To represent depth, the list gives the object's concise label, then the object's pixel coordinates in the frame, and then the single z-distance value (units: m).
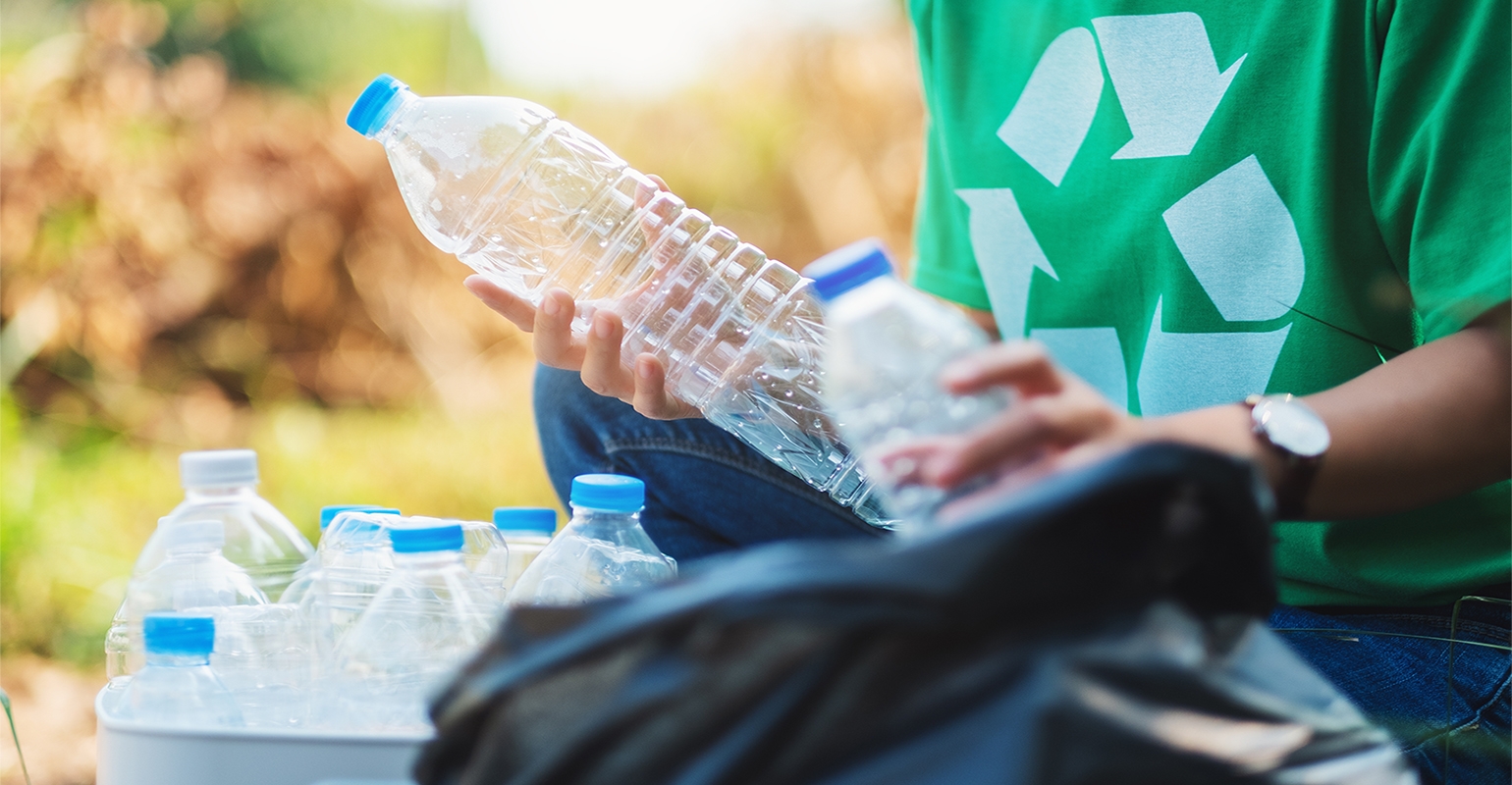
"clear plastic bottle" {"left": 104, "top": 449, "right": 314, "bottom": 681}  1.67
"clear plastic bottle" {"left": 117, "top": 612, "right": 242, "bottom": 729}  1.51
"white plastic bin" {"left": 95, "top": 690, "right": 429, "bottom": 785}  1.47
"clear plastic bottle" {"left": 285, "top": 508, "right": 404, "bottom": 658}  1.60
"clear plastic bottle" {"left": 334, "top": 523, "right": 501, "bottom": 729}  1.54
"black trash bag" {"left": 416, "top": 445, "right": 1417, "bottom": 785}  1.32
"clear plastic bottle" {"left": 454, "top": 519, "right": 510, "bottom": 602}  1.64
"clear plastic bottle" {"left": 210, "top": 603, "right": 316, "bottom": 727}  1.56
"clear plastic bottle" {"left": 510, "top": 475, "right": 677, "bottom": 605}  1.58
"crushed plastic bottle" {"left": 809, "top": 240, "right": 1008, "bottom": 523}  1.40
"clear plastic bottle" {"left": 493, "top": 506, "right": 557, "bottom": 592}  1.66
